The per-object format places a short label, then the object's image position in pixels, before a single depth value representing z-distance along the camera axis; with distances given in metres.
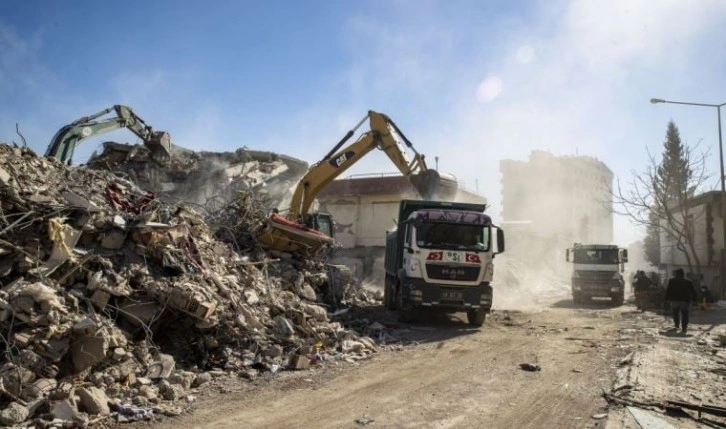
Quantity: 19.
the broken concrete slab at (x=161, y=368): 6.43
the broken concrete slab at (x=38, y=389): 5.29
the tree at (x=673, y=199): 21.22
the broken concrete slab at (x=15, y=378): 5.23
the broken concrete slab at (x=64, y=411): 5.01
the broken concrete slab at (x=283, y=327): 8.65
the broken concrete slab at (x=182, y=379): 6.41
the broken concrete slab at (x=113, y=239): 7.83
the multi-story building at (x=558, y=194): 63.49
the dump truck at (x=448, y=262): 11.70
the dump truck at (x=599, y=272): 19.42
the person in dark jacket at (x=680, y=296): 11.50
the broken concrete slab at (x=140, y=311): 7.09
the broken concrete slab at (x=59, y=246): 6.72
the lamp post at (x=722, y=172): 18.41
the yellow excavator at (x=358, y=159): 14.54
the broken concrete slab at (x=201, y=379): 6.66
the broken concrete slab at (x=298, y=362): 7.58
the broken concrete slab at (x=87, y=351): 5.92
